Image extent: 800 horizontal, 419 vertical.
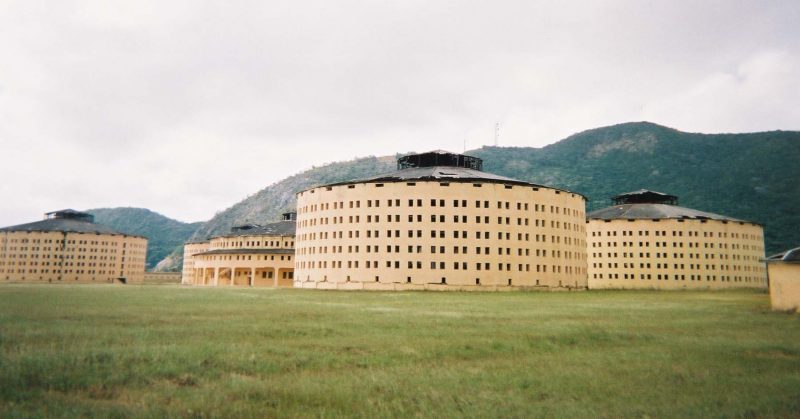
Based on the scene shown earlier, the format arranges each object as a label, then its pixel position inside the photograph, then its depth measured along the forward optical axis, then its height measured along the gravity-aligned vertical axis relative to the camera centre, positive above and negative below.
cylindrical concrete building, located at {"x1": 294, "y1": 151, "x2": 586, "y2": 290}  62.47 +4.60
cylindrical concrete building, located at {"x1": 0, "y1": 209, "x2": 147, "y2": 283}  118.19 +3.99
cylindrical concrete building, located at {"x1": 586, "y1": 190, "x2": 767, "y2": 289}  94.00 +4.67
